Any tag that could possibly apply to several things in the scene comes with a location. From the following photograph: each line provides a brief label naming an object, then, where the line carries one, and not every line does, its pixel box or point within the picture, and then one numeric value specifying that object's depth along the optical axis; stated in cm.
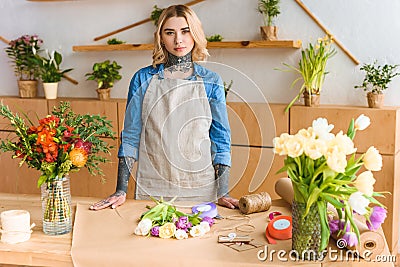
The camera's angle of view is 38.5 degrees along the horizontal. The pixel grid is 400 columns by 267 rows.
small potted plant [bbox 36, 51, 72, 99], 434
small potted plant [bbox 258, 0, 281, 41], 383
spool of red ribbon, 184
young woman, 225
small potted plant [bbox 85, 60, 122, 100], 423
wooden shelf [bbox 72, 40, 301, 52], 379
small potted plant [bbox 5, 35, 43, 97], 437
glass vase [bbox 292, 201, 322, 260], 168
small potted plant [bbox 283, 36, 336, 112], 373
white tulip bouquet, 158
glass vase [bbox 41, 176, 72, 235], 199
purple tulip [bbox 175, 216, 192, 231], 193
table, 172
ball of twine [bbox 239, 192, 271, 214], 212
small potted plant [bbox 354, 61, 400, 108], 360
